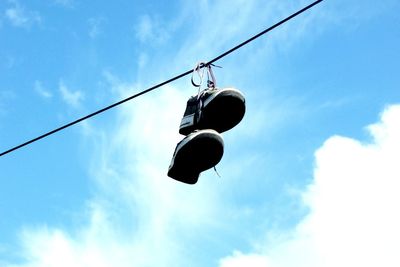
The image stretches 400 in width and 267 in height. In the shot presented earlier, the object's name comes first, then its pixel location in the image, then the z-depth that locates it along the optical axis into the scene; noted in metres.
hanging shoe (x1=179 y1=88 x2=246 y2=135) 4.09
